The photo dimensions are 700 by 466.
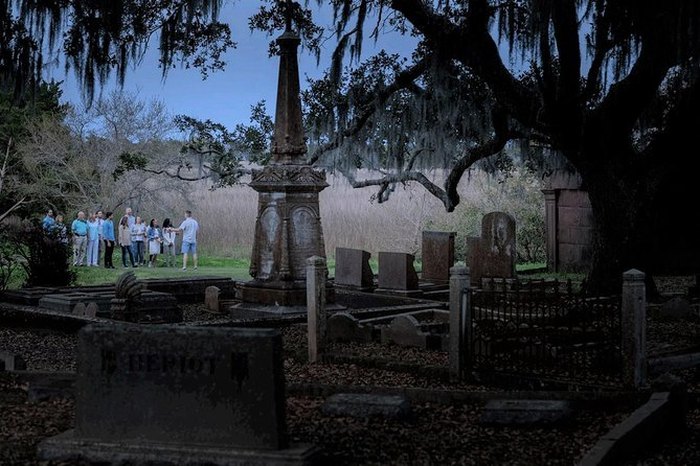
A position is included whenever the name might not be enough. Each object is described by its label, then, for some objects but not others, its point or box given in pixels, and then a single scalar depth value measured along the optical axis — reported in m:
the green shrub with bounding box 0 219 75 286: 18.41
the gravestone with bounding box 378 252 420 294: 17.83
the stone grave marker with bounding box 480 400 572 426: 7.02
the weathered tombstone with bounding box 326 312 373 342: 12.55
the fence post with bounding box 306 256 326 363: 11.01
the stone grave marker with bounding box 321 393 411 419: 7.11
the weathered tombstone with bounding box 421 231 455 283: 19.55
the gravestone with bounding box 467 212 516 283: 18.89
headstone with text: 5.55
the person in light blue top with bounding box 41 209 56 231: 19.21
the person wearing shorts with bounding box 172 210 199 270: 25.71
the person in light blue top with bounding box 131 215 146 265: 26.83
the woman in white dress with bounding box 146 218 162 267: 27.48
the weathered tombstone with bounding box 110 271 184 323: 13.69
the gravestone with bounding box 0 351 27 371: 9.59
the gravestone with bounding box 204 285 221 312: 16.98
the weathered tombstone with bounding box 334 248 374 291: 18.44
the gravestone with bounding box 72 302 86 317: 14.86
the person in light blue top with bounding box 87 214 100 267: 26.30
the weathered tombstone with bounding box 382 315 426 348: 11.92
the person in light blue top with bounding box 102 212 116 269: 26.34
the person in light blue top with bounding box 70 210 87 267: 25.67
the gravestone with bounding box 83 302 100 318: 14.66
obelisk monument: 15.26
